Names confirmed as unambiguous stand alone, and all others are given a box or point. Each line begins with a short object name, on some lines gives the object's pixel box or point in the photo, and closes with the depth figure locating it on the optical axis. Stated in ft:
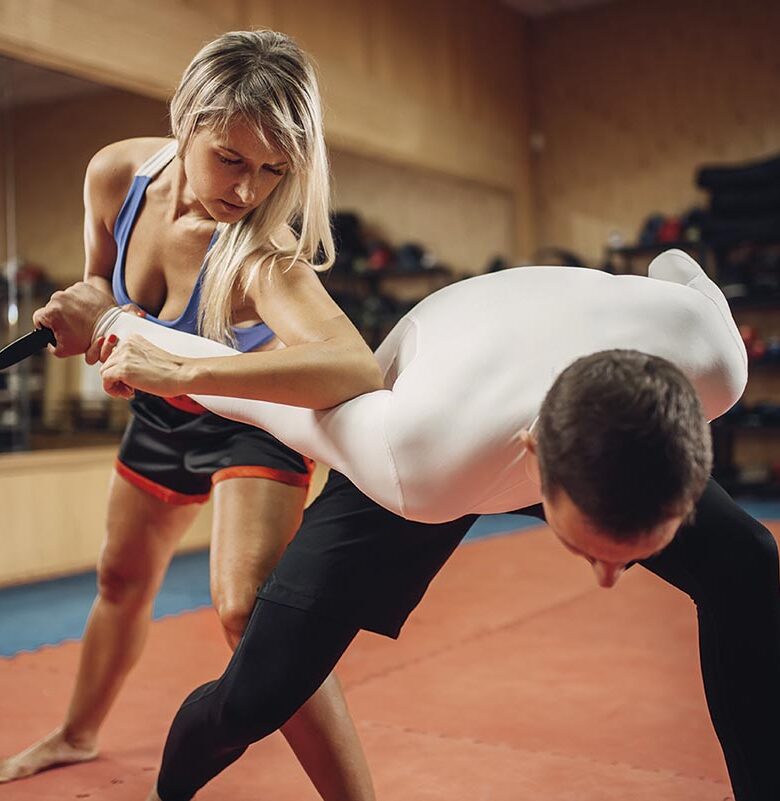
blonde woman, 5.06
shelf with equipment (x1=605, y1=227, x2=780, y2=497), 23.06
